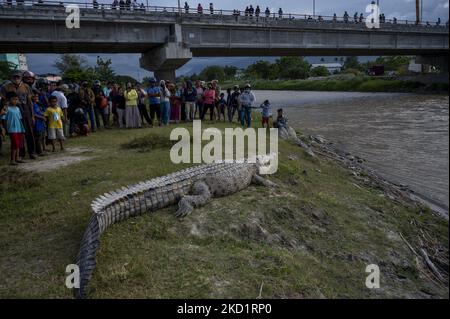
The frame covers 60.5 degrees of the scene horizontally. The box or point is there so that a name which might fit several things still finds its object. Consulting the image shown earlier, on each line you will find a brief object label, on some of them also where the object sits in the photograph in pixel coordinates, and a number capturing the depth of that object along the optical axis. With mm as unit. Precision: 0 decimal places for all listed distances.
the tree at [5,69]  35562
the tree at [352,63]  99212
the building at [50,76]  30906
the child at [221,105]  16453
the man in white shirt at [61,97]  11578
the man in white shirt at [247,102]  14547
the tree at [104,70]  45106
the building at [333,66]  127738
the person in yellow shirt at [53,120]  10164
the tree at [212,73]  111625
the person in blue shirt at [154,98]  14266
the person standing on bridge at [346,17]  35516
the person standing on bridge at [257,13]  30442
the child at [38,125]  9773
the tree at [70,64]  44256
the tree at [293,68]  85688
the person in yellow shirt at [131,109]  13836
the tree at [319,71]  90812
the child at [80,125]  12711
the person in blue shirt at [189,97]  15359
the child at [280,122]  14022
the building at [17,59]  47688
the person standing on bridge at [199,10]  28656
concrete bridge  22750
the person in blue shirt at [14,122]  8547
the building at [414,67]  55244
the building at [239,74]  112750
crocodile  4281
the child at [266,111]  14250
